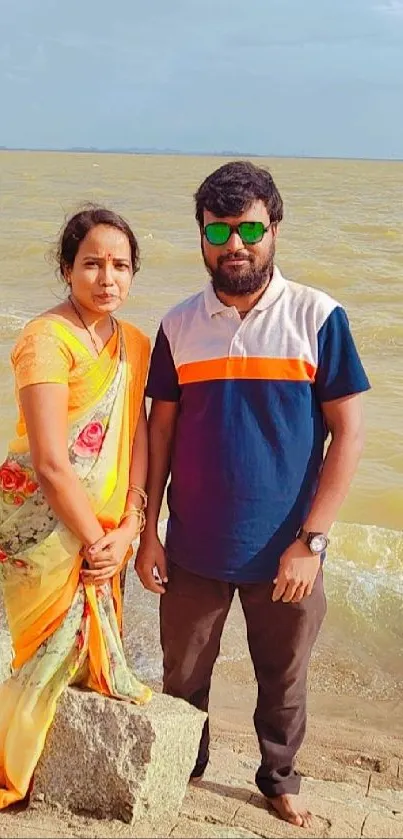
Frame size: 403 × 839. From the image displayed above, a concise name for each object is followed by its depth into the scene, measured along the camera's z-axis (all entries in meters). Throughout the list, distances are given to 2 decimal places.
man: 2.79
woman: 2.65
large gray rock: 2.68
